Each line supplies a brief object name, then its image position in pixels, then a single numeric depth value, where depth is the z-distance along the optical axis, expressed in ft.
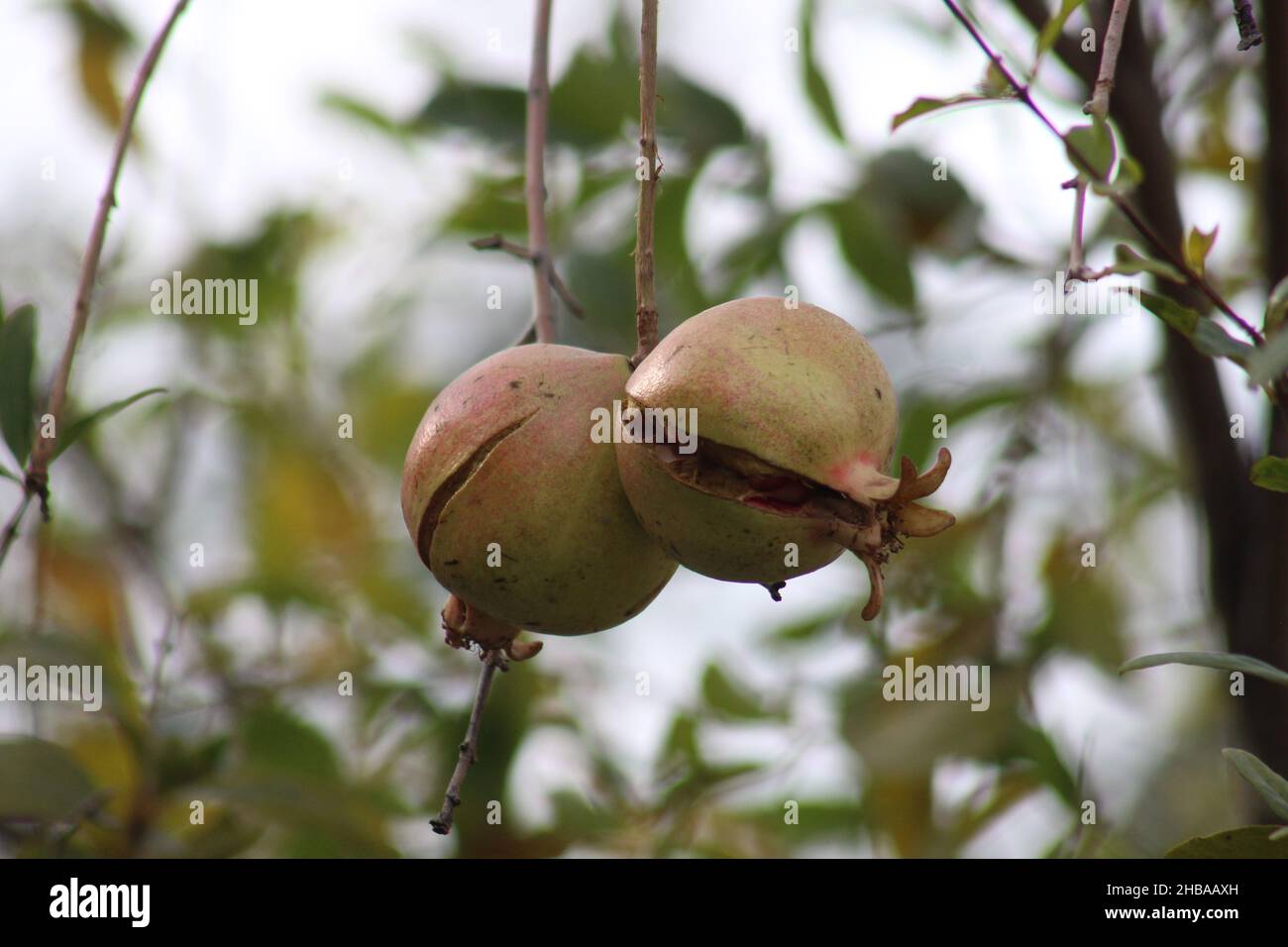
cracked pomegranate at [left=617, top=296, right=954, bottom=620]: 4.69
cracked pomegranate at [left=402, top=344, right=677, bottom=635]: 4.78
